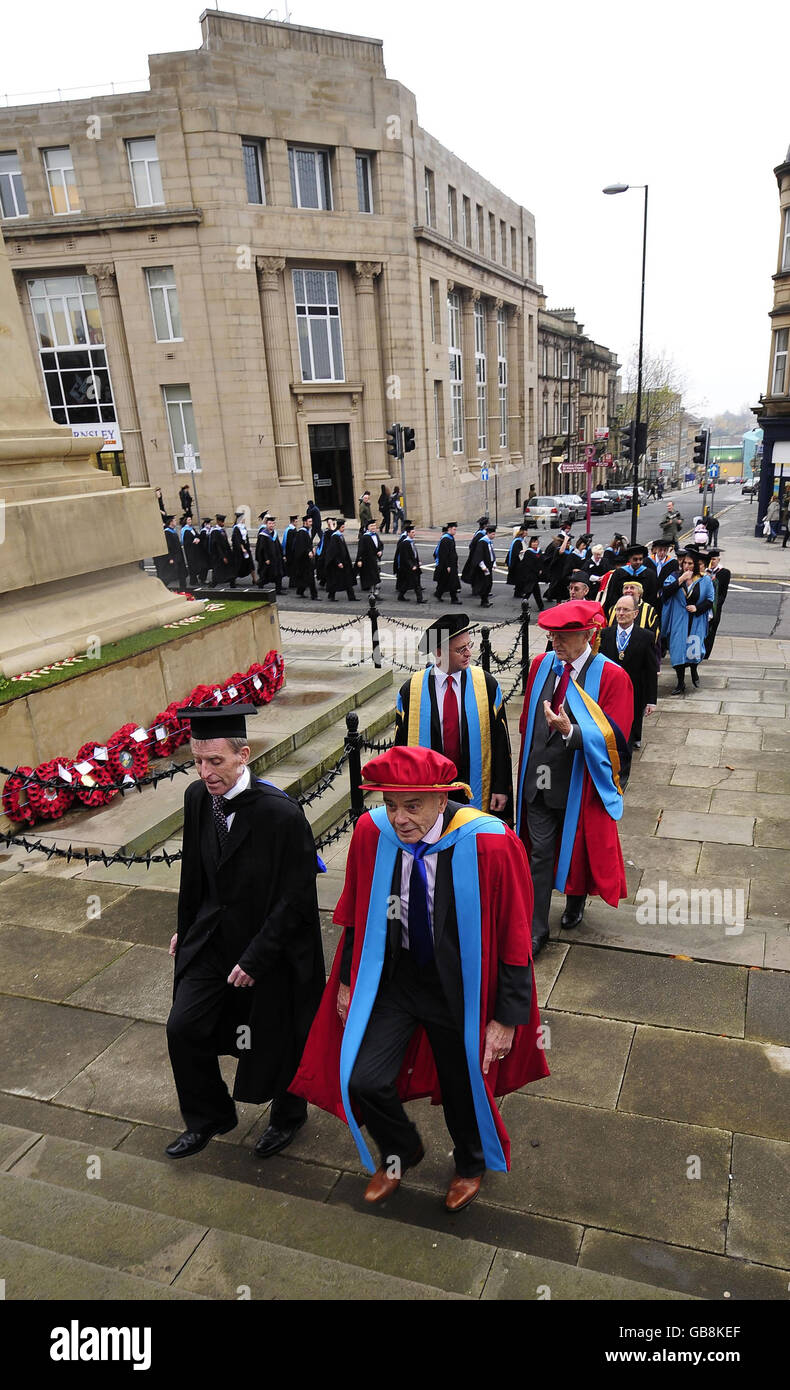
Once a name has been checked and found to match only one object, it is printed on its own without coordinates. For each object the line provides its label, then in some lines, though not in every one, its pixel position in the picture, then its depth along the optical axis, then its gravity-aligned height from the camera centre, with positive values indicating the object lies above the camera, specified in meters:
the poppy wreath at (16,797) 6.63 -2.55
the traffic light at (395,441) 29.47 -0.15
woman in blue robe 11.48 -2.56
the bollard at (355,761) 5.55 -2.11
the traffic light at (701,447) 27.00 -0.93
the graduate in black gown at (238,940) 3.38 -1.95
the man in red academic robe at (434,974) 3.11 -1.97
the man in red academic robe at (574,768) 5.08 -2.01
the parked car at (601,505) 46.25 -4.33
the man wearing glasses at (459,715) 5.22 -1.69
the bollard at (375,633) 11.33 -2.56
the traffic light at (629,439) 24.95 -0.50
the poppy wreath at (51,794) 6.79 -2.62
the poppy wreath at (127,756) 7.35 -2.57
